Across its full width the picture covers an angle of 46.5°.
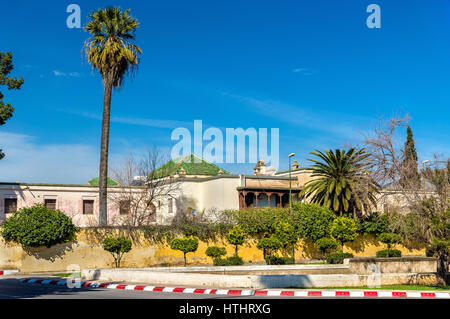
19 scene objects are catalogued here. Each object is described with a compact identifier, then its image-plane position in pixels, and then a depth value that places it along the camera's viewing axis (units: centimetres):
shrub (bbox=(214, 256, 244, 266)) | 3316
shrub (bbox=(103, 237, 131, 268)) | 3376
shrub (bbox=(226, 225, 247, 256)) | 3719
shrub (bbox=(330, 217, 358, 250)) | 4050
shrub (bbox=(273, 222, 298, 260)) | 3788
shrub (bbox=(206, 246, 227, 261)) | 3547
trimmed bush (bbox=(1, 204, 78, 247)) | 3177
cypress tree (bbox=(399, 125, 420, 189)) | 2788
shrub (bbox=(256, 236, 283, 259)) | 3656
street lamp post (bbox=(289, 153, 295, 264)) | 3959
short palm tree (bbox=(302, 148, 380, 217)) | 4300
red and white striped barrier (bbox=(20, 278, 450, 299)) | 1895
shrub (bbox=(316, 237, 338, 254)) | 4006
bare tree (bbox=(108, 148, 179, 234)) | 4434
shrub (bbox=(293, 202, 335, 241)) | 4097
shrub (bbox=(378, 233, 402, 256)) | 4347
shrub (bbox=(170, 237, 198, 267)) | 3494
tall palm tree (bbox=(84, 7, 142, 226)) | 3709
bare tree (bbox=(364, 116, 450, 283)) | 2600
